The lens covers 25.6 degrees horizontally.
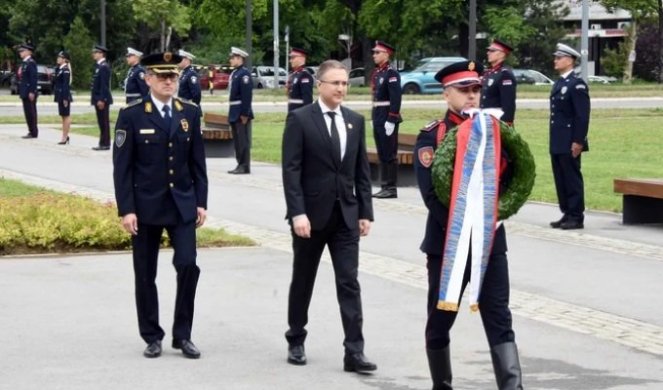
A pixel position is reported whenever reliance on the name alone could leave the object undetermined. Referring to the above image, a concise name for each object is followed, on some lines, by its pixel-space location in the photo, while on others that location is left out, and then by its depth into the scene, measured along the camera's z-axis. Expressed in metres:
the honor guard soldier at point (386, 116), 18.08
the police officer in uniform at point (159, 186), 8.71
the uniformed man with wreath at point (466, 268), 7.16
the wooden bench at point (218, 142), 25.23
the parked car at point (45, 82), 61.72
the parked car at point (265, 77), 70.68
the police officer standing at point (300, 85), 21.11
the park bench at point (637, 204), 15.38
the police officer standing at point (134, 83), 24.58
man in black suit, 8.38
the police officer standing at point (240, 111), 21.64
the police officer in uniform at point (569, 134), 15.04
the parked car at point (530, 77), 68.88
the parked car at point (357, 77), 71.75
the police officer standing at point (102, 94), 26.00
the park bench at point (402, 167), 19.92
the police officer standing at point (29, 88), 28.89
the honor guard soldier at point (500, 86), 16.09
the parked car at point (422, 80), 58.94
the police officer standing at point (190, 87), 23.59
